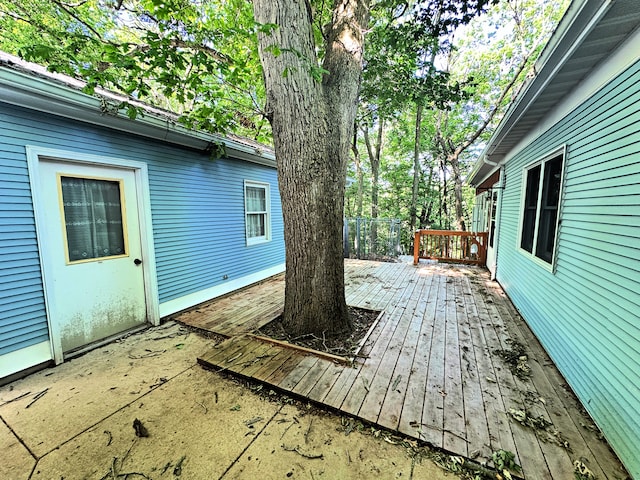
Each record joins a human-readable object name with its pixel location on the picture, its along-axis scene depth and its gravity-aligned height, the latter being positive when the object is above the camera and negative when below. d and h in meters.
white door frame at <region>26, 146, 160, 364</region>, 2.35 -0.07
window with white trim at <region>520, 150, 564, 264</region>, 2.97 +0.08
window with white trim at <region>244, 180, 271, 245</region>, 5.07 +0.00
